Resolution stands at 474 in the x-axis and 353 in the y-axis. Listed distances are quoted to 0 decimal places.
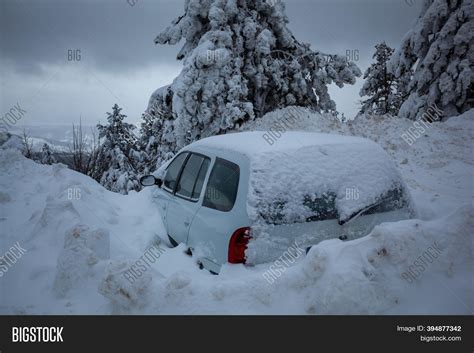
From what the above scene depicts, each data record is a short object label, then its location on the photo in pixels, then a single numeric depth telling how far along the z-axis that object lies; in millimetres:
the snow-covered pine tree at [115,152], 16219
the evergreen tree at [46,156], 16156
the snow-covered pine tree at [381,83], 28094
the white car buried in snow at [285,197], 3854
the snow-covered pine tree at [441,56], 12133
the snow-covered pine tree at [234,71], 12484
